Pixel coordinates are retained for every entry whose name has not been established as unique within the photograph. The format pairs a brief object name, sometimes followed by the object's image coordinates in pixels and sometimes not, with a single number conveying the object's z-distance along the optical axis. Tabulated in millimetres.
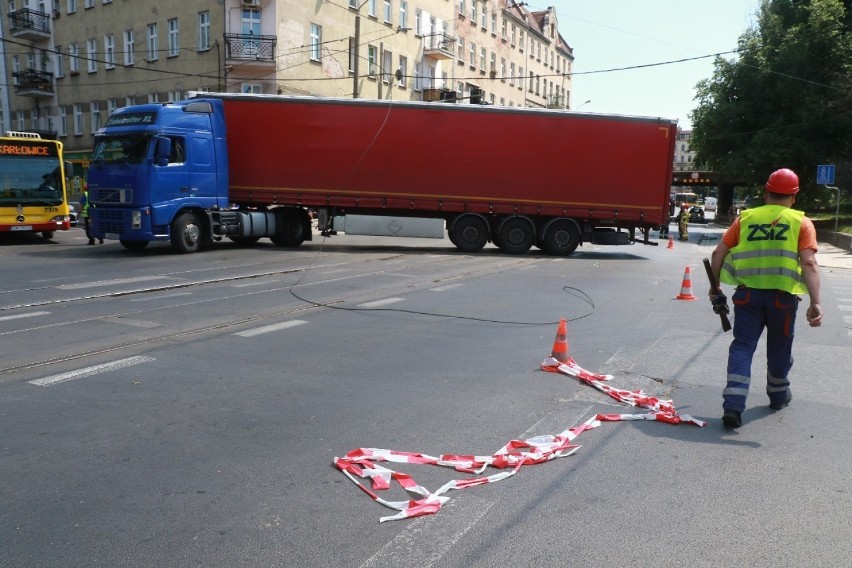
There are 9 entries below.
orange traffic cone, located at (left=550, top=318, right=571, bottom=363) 6801
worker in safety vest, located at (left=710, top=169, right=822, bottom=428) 5086
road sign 26781
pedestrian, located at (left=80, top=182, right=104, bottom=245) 19269
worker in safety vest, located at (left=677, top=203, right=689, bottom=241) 32656
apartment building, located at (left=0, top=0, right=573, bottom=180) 32750
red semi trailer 19641
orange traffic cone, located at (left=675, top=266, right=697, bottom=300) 11888
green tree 33812
